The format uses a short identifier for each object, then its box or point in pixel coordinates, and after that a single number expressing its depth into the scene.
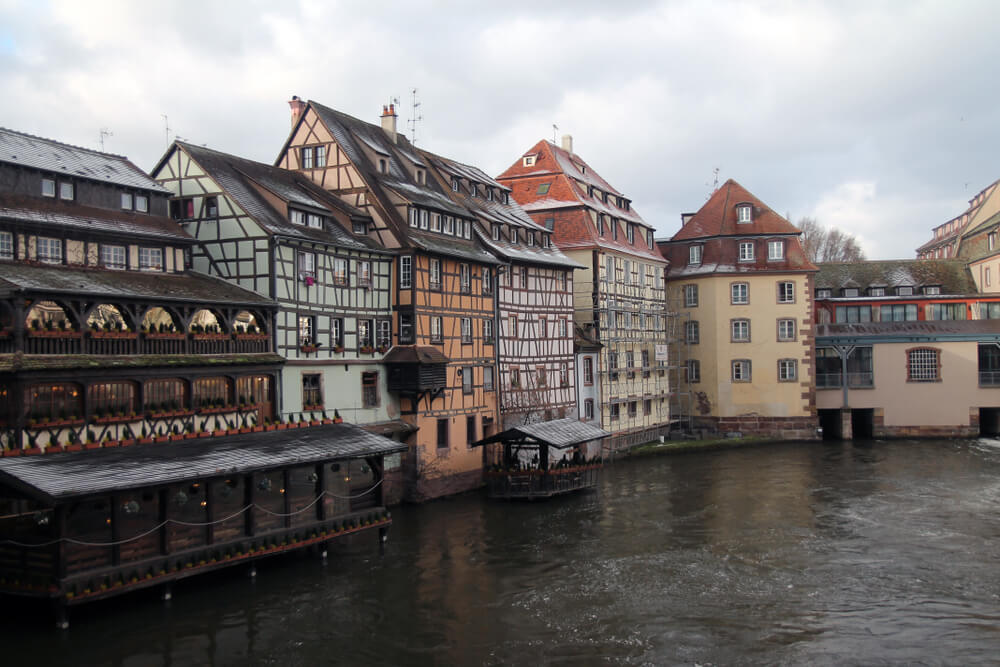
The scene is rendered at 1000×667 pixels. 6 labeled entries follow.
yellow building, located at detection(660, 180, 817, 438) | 52.06
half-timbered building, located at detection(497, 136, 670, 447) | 46.00
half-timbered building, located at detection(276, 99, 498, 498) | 32.47
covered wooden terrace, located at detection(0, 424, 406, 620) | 18.36
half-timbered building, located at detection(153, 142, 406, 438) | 28.12
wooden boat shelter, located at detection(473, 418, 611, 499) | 32.75
